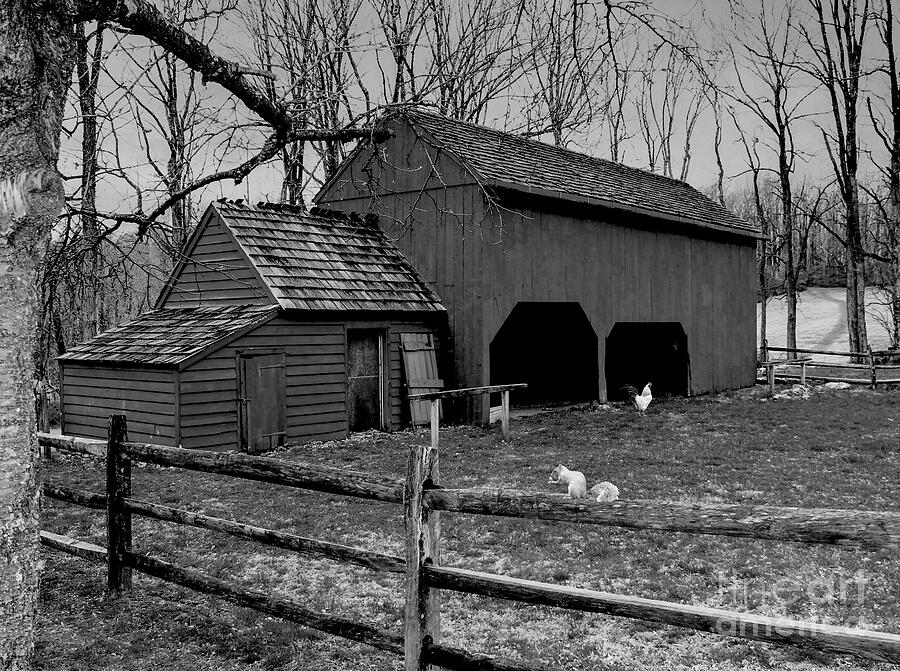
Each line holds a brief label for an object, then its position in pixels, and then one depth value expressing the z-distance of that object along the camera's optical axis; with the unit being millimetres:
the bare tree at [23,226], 3502
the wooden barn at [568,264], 16281
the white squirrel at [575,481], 8703
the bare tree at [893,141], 25000
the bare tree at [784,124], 31562
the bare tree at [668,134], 41531
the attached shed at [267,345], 12930
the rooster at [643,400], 17766
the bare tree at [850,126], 27719
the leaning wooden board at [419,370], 15852
